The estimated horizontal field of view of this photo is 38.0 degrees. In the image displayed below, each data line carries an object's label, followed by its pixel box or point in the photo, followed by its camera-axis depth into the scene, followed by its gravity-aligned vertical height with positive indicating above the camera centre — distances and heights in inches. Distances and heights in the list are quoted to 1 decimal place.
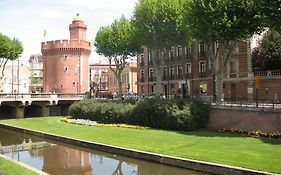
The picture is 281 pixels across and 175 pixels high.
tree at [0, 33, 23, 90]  2624.0 +303.1
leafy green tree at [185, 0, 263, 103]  1366.9 +252.4
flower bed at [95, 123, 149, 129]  1548.2 -125.7
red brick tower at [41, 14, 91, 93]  3061.0 +223.8
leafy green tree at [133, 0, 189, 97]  1792.6 +314.4
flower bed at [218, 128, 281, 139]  1139.4 -116.5
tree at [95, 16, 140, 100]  2277.3 +291.0
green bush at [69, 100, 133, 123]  1737.2 -75.4
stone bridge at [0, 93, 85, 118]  2272.3 -53.3
